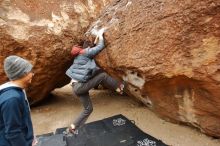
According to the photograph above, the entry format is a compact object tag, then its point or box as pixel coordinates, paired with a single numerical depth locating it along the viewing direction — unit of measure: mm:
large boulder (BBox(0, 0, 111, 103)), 4977
